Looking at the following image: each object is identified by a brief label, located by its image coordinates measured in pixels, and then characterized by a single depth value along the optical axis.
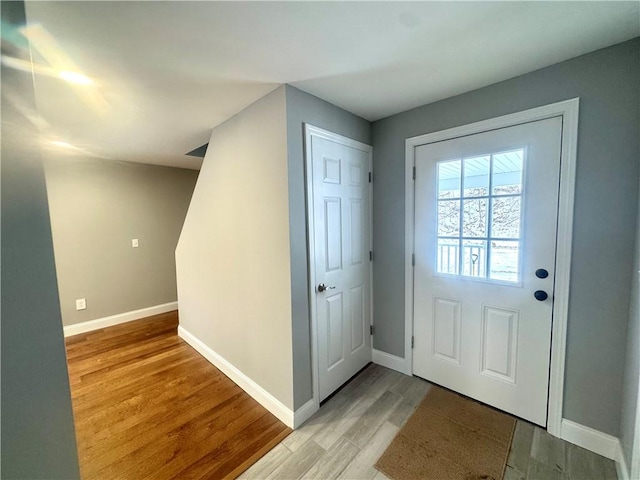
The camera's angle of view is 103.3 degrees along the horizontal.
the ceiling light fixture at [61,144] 2.63
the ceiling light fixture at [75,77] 1.46
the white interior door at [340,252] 1.83
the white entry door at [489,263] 1.59
